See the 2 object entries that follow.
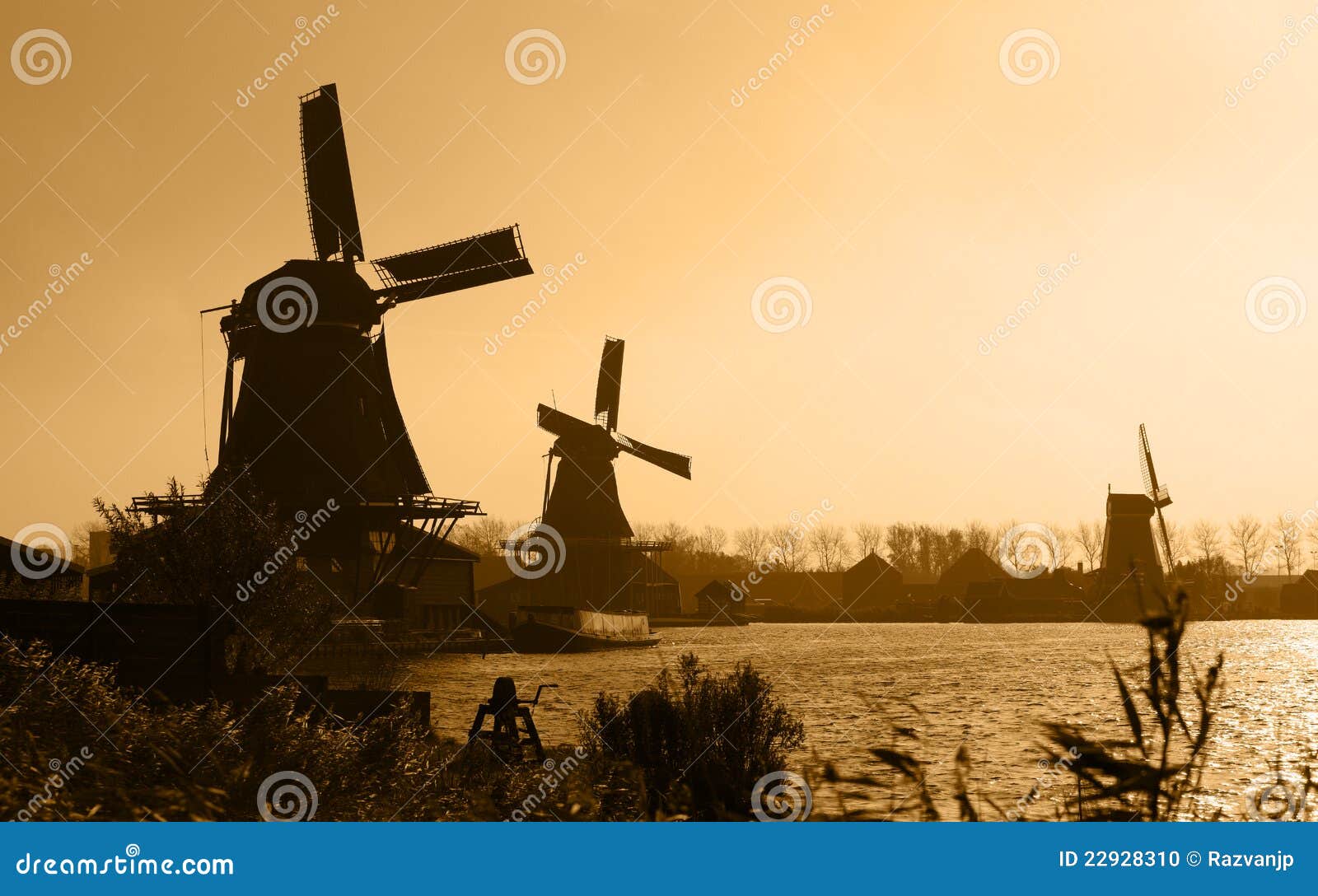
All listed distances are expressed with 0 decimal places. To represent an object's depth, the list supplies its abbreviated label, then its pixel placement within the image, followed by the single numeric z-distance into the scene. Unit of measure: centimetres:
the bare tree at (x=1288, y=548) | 13294
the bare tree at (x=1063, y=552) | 13150
